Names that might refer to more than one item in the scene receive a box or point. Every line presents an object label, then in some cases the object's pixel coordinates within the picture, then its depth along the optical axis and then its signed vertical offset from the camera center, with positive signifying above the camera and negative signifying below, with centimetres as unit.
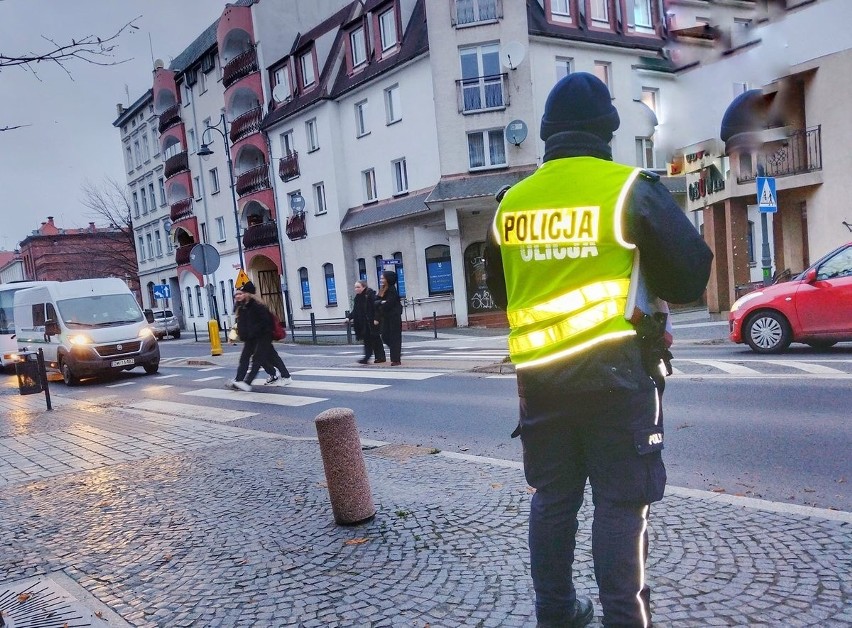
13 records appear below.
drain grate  321 -144
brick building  5756 +583
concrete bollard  427 -115
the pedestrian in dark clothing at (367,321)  1467 -78
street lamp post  2731 +594
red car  1021 -106
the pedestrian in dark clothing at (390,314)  1448 -68
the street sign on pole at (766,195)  1455 +106
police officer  234 -25
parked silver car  3791 -114
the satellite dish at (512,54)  2452 +773
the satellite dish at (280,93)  3409 +1003
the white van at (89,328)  1628 -42
